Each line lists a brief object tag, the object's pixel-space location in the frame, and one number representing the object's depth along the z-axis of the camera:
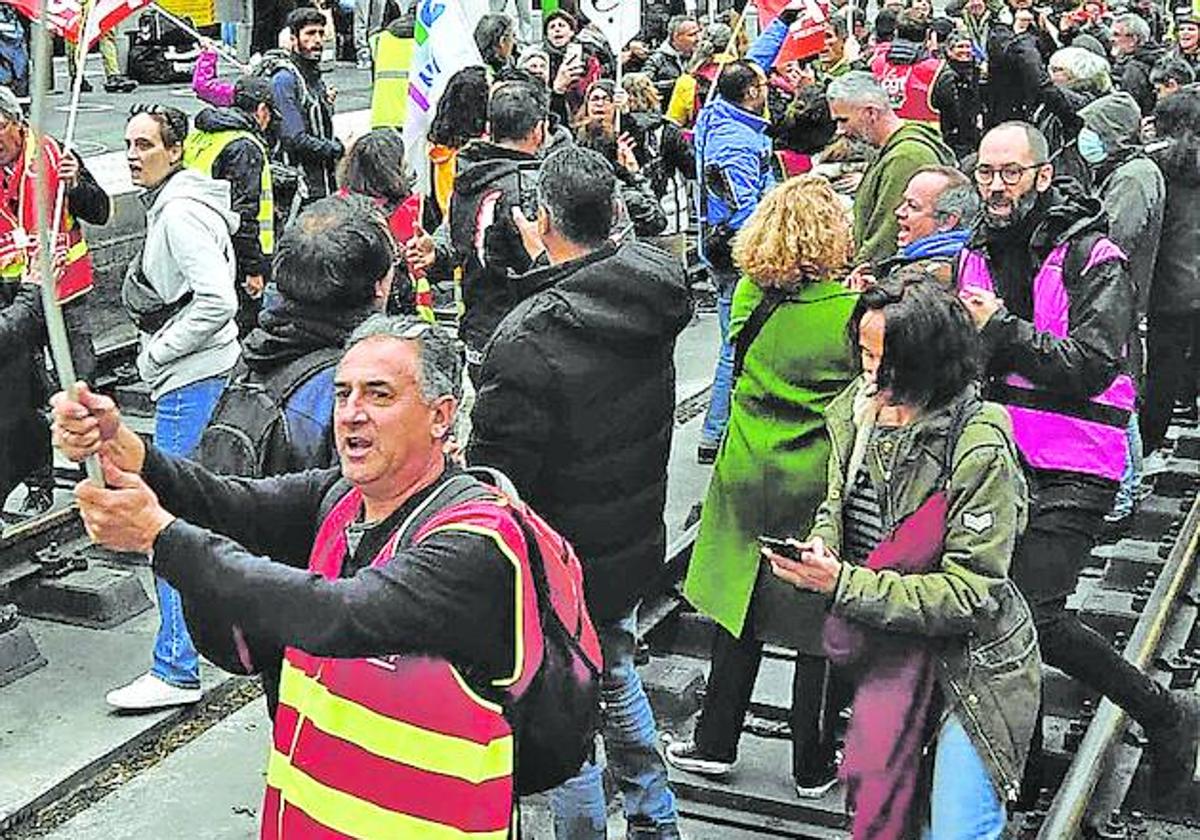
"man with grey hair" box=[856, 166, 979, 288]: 5.86
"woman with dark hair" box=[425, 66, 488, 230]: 8.94
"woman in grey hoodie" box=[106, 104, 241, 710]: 6.49
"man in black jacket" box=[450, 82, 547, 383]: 7.12
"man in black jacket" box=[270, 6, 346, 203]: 11.48
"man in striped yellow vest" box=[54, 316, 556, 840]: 2.98
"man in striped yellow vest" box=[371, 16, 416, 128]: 11.16
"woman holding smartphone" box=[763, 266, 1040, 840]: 4.22
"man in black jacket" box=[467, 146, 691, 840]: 4.75
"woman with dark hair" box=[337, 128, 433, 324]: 7.36
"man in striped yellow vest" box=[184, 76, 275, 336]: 9.25
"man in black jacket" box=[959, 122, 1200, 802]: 5.38
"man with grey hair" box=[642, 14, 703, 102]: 16.77
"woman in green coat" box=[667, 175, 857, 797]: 5.55
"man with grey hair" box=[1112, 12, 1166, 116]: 13.39
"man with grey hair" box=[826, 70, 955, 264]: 7.59
